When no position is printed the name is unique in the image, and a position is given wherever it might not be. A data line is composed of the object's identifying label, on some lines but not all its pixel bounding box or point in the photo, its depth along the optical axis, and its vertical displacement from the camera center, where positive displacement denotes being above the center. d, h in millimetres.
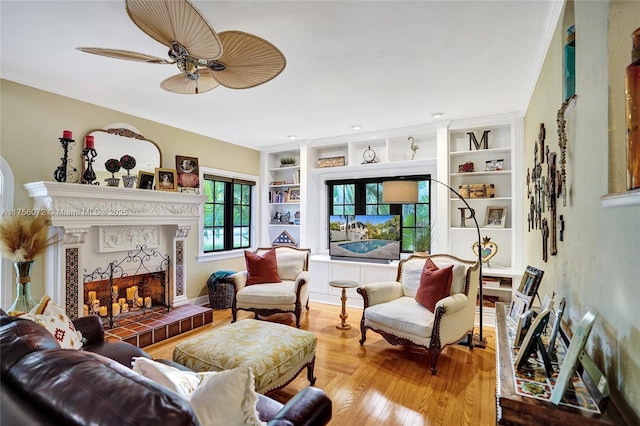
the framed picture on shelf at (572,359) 956 -447
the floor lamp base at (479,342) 3140 -1298
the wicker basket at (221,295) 4379 -1099
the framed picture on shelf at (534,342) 1238 -509
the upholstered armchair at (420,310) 2672 -886
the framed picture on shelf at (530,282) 1799 -405
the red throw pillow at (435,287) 2947 -675
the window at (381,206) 4570 +152
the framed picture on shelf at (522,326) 1503 -543
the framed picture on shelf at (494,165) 3965 +645
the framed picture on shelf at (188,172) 4199 +612
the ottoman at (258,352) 1937 -893
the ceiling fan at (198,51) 1416 +912
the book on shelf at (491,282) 3707 -791
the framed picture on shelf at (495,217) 3975 -20
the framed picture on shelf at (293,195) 5426 +367
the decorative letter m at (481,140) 4062 +981
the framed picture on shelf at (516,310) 1833 -589
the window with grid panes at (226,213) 4770 +54
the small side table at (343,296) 3670 -964
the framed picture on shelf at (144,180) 3701 +439
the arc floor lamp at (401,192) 3820 +299
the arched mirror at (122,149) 3373 +787
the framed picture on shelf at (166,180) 3846 +467
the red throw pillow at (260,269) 3963 -680
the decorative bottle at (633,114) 881 +294
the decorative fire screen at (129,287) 3324 -826
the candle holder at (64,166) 2925 +495
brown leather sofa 688 -428
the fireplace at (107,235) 2914 -208
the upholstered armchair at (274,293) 3617 -906
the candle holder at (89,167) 3135 +506
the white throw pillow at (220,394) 955 -563
